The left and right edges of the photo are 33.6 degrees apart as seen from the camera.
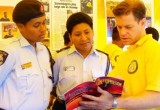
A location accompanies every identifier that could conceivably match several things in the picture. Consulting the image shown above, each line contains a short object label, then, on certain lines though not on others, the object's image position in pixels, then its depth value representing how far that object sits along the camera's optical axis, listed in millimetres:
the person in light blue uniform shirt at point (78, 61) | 1837
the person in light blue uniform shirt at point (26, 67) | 1477
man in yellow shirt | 1112
